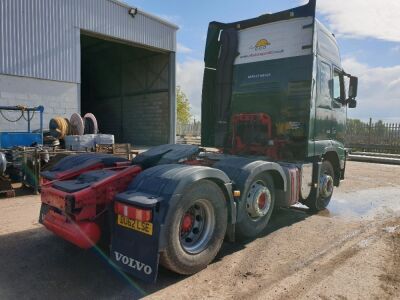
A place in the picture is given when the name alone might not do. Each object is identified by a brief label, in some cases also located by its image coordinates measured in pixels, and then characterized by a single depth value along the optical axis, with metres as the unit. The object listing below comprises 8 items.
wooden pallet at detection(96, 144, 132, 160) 11.24
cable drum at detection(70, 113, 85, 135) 12.81
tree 38.87
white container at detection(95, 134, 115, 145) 12.21
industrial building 12.89
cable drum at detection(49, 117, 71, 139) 12.48
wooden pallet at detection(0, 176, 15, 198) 7.46
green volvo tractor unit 3.47
